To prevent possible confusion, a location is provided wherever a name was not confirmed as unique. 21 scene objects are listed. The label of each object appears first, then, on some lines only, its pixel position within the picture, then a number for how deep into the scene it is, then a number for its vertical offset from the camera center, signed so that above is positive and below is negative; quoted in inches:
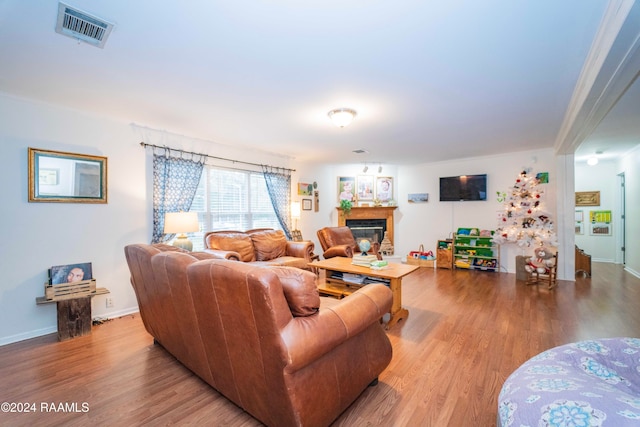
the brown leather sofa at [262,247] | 157.1 -20.4
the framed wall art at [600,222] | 246.3 -7.8
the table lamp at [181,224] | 137.9 -5.5
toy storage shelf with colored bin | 218.5 -30.3
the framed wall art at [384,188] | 266.5 +25.1
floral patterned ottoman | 39.3 -30.3
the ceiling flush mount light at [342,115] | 119.5 +43.4
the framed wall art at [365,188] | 265.9 +25.1
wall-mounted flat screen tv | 224.5 +22.0
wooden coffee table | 119.3 -28.3
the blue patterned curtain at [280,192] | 207.5 +17.0
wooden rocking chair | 173.0 -41.4
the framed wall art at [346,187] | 263.9 +25.8
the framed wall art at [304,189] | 234.8 +21.9
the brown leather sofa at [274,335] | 50.5 -25.8
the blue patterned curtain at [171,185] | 147.4 +16.1
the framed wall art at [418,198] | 254.2 +15.0
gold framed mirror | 113.9 +16.2
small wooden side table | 107.7 -41.1
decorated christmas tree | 184.2 -2.5
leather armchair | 184.7 -22.0
